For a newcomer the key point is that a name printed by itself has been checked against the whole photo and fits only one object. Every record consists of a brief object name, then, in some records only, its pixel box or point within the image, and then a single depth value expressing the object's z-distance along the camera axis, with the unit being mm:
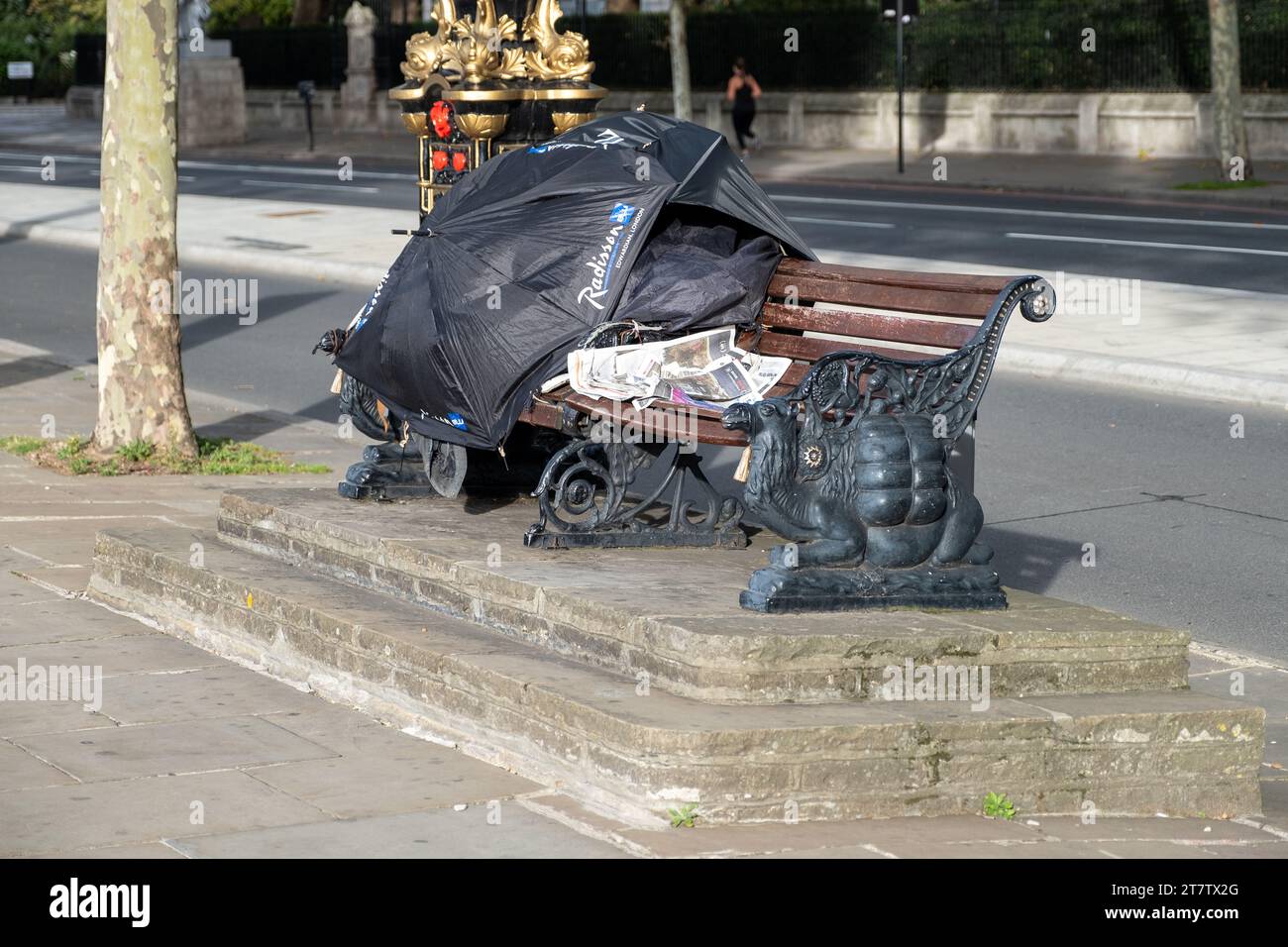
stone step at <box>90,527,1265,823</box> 4824
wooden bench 5898
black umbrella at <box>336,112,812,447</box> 6621
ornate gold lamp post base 7754
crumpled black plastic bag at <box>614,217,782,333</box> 6906
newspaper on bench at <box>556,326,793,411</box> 6527
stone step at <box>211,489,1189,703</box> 5148
